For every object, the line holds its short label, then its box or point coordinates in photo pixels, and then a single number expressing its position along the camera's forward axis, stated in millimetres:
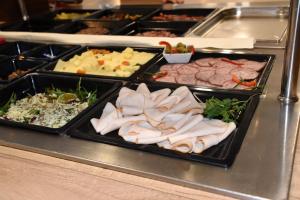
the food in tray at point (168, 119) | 770
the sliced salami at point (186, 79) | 1123
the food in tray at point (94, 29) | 1862
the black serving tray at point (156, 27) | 1820
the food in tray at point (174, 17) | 1908
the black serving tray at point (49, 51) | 1546
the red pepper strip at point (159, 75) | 1188
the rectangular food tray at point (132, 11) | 2117
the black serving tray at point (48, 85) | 1150
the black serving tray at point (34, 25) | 2104
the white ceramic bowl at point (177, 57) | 1275
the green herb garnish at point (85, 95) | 1085
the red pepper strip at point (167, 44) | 1313
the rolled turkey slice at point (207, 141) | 756
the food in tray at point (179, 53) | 1277
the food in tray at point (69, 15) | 2250
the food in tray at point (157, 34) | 1759
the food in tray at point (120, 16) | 2038
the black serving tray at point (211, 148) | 704
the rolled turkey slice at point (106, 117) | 874
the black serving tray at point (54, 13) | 2259
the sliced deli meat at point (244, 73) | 1105
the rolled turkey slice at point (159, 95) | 932
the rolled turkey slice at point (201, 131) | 766
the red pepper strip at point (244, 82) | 1056
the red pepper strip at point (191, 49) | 1297
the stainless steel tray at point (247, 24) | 1618
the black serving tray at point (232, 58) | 984
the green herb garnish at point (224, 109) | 871
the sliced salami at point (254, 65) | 1164
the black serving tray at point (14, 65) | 1482
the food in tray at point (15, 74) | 1299
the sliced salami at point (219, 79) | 1098
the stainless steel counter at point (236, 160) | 641
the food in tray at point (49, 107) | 1038
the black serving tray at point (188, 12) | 1968
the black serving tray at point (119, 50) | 1165
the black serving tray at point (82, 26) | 1917
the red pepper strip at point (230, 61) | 1219
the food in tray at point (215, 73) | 1094
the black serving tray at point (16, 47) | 1671
